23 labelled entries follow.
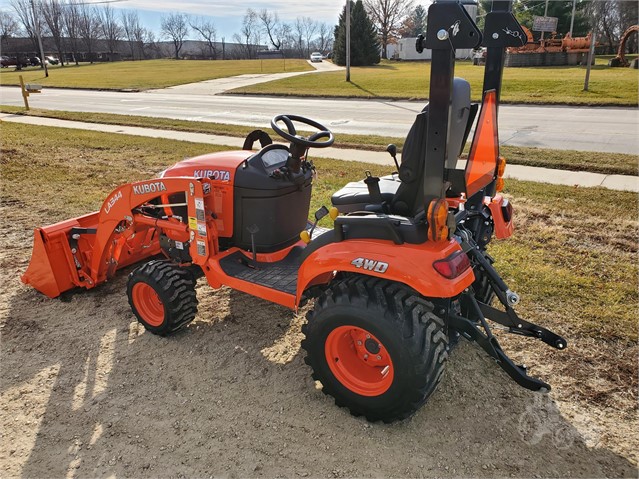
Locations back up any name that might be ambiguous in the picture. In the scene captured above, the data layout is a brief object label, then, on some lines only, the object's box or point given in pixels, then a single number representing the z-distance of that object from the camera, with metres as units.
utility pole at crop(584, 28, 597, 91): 15.72
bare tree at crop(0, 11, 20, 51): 61.27
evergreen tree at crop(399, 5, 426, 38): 56.14
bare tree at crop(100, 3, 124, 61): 72.19
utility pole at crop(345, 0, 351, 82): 22.01
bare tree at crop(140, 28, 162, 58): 81.45
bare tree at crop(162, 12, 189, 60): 89.81
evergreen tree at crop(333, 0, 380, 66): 39.12
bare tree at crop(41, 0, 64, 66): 52.44
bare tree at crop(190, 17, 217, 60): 80.09
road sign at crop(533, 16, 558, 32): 31.26
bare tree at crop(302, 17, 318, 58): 86.38
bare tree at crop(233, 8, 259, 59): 83.31
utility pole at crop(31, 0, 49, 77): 28.87
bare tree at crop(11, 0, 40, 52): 45.38
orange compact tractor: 2.49
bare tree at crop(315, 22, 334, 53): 98.21
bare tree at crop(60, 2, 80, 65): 65.09
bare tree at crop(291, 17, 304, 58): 93.07
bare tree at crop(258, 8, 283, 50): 91.87
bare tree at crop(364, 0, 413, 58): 44.64
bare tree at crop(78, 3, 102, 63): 68.50
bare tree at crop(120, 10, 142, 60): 86.94
